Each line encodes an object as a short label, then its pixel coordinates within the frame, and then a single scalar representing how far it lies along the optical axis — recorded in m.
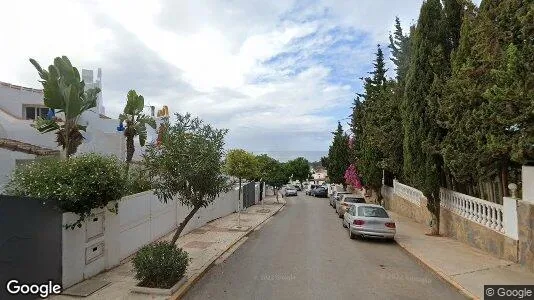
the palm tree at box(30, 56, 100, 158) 12.83
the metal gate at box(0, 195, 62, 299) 7.31
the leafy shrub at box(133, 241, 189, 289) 8.73
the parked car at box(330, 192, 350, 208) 36.97
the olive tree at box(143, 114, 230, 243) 9.23
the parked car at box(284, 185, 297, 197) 66.64
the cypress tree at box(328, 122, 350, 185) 49.97
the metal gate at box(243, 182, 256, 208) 35.03
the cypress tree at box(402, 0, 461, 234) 16.81
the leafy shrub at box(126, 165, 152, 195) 12.23
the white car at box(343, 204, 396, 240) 16.59
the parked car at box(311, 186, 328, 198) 62.03
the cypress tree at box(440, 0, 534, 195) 9.73
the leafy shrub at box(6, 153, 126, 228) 8.27
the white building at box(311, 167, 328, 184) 135.24
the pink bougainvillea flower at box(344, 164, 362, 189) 39.16
